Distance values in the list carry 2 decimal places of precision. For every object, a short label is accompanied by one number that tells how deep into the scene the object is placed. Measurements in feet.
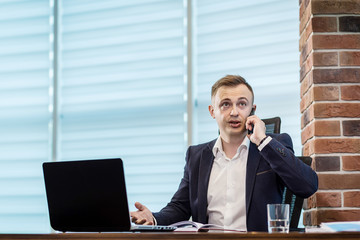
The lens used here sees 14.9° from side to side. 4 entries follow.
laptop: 14.40
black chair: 16.44
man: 15.82
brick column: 17.14
